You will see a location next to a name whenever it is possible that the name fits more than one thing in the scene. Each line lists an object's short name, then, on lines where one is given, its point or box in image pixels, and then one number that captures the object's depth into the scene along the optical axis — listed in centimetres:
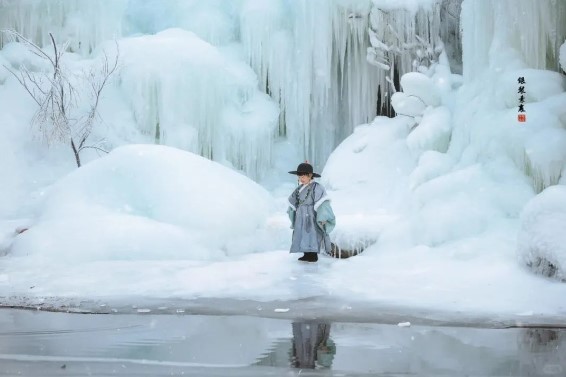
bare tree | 1608
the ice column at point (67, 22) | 1822
